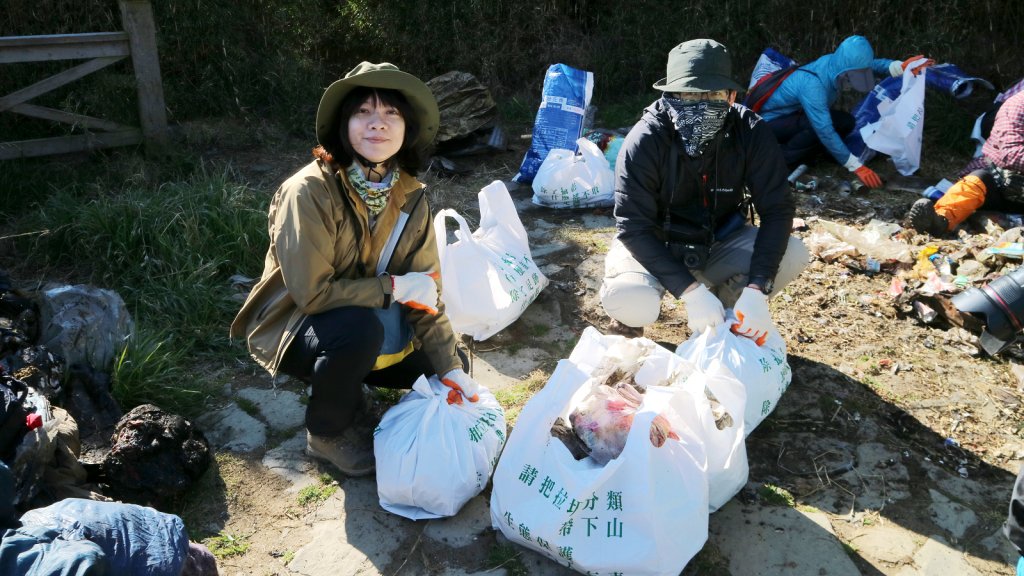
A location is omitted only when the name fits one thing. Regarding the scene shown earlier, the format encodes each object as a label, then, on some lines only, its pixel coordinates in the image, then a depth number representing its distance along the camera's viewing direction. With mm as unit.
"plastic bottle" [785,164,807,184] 5642
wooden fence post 5438
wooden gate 5188
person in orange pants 4645
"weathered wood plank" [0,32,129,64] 5090
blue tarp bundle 1704
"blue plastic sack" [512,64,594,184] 5789
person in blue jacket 5578
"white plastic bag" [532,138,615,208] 5223
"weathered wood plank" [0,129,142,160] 5270
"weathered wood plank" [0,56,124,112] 5199
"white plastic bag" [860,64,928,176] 5500
